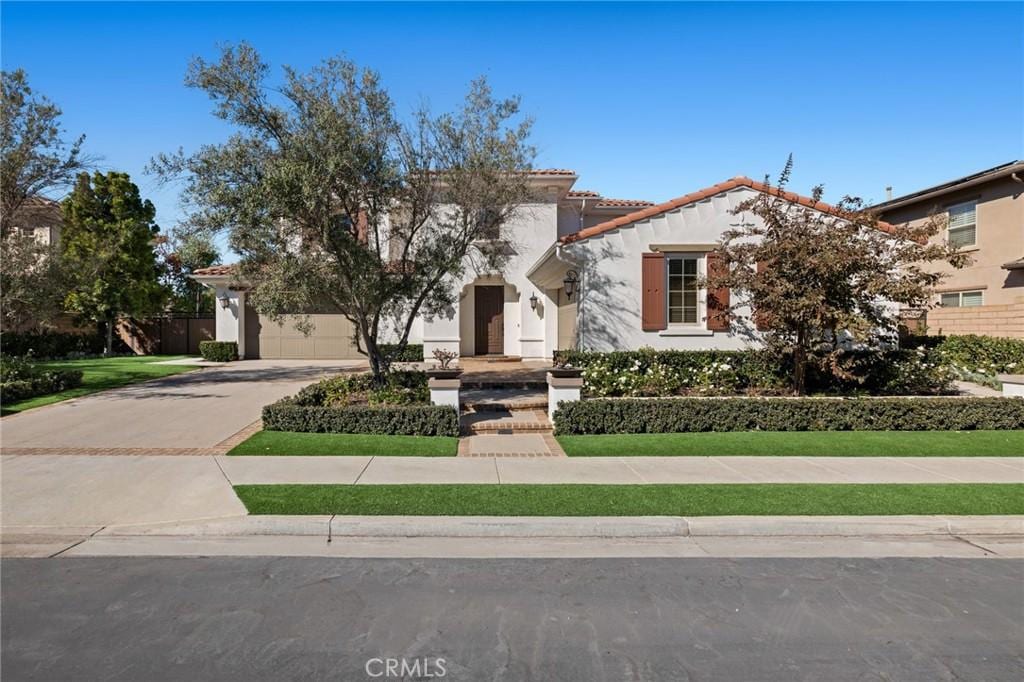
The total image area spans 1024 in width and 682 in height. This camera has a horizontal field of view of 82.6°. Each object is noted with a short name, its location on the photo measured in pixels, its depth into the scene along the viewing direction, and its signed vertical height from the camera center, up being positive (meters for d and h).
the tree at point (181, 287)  35.38 +3.06
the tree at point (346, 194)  9.36 +2.33
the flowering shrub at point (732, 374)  11.66 -1.00
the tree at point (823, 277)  10.10 +0.90
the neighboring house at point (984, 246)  16.75 +2.47
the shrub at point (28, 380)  12.49 -1.11
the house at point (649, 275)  13.74 +1.27
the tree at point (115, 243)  24.08 +3.73
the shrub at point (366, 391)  10.46 -1.17
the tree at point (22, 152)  12.81 +4.07
